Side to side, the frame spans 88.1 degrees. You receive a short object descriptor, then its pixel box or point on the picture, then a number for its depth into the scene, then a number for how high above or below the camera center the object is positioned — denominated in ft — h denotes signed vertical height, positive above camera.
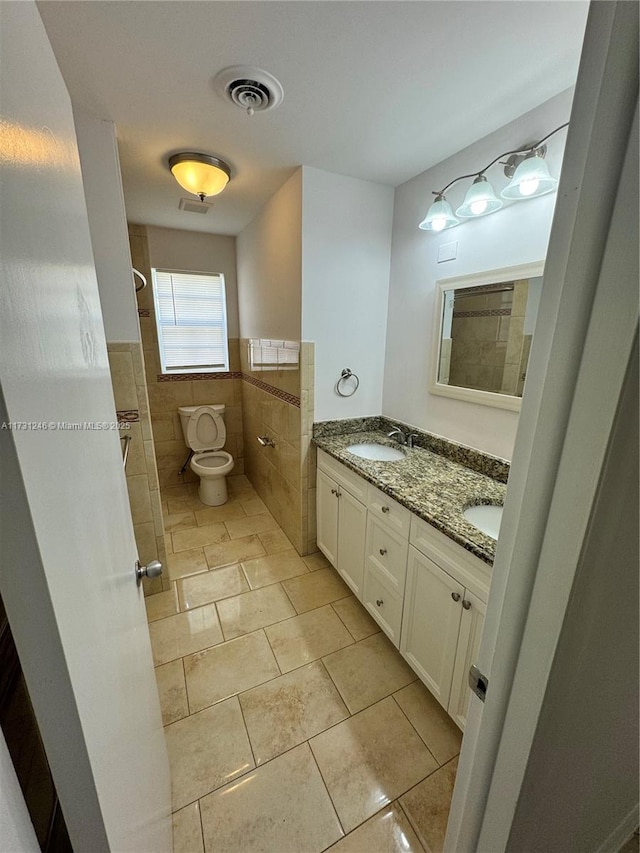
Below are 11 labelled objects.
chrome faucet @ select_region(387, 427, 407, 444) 6.83 -1.83
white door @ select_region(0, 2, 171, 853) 1.14 -0.61
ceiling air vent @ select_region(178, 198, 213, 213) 7.49 +3.08
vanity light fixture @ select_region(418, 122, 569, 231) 4.17 +2.08
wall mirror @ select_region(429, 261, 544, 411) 4.85 +0.19
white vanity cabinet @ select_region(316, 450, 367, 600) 5.93 -3.34
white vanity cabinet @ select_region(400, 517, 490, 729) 3.78 -3.30
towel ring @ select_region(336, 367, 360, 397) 7.17 -0.66
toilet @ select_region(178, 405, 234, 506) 9.85 -3.31
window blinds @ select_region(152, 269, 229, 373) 10.07 +0.64
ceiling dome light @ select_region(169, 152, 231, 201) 5.61 +2.86
